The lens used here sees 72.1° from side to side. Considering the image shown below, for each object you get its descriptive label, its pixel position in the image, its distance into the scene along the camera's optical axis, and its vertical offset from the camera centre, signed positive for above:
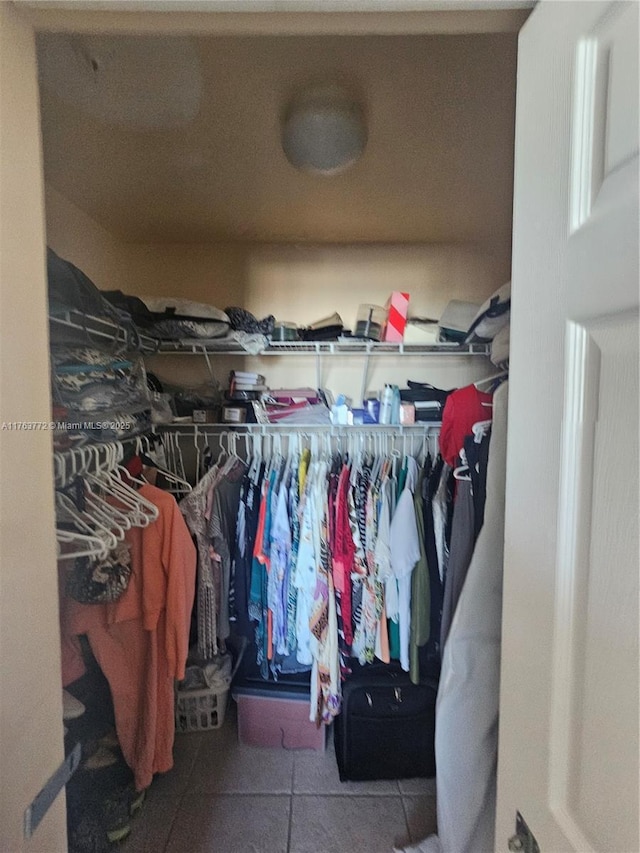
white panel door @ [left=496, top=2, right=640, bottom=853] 0.44 -0.04
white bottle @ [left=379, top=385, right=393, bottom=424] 2.04 -0.02
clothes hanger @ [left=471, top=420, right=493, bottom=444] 1.26 -0.08
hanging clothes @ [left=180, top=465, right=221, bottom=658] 1.77 -0.71
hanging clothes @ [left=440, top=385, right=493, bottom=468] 1.47 -0.04
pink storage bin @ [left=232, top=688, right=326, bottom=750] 1.87 -1.36
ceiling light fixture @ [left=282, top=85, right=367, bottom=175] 1.19 +0.77
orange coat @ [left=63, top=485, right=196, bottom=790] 1.43 -0.78
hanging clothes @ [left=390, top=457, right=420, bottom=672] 1.68 -0.57
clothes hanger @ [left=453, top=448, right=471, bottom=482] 1.36 -0.22
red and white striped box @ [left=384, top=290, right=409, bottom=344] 2.04 +0.40
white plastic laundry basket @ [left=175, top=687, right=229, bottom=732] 1.95 -1.37
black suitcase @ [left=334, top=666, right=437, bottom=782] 1.71 -1.30
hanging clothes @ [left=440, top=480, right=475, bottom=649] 1.35 -0.47
